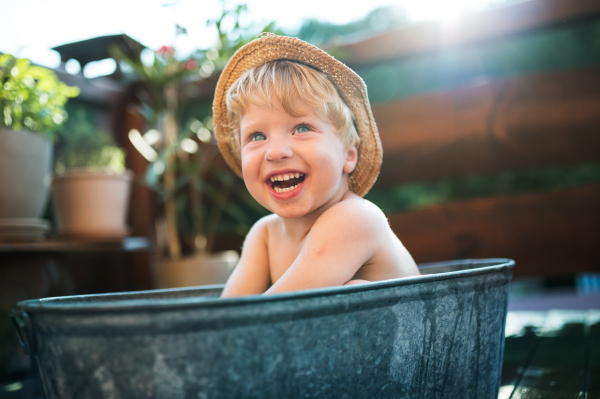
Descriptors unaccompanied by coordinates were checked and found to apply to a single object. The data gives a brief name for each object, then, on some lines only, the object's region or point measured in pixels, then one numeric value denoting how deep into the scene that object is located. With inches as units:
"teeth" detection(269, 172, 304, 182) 37.0
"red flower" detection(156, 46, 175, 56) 100.3
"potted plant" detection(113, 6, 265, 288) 96.8
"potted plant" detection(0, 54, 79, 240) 62.9
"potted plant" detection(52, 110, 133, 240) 80.8
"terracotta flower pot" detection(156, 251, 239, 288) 93.4
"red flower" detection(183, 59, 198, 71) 98.8
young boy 34.2
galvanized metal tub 21.9
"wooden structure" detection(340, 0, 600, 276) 81.3
